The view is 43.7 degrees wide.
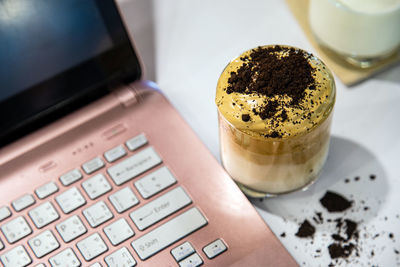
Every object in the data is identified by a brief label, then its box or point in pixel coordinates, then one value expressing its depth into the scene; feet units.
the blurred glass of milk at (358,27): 1.77
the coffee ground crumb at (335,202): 1.77
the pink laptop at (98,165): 1.66
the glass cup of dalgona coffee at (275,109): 1.42
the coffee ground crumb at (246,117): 1.42
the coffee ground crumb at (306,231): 1.73
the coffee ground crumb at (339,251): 1.69
